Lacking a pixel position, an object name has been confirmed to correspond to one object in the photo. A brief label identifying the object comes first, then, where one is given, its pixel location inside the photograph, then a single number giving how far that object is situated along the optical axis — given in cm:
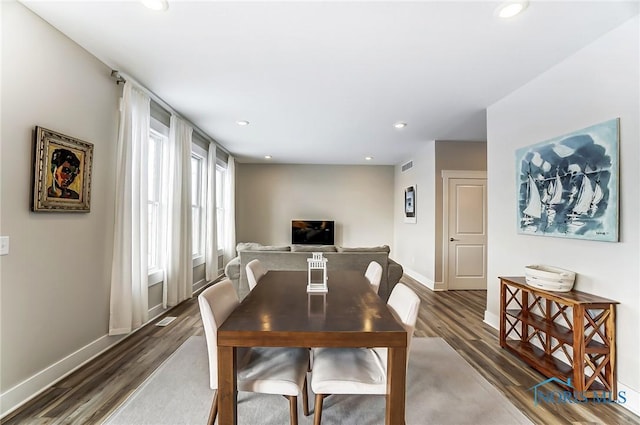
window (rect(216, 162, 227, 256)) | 612
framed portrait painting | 198
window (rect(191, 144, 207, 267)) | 486
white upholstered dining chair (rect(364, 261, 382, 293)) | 230
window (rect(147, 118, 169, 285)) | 358
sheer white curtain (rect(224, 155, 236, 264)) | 636
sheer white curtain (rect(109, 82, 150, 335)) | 269
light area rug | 178
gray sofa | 382
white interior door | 506
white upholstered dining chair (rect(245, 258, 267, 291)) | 240
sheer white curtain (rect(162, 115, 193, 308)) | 371
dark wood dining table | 130
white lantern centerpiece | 201
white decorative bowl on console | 225
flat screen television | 735
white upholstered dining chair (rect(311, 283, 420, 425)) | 144
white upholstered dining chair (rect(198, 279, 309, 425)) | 143
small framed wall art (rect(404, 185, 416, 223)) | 610
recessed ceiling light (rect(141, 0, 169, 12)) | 178
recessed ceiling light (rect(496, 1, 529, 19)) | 176
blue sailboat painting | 204
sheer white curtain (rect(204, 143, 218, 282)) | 514
